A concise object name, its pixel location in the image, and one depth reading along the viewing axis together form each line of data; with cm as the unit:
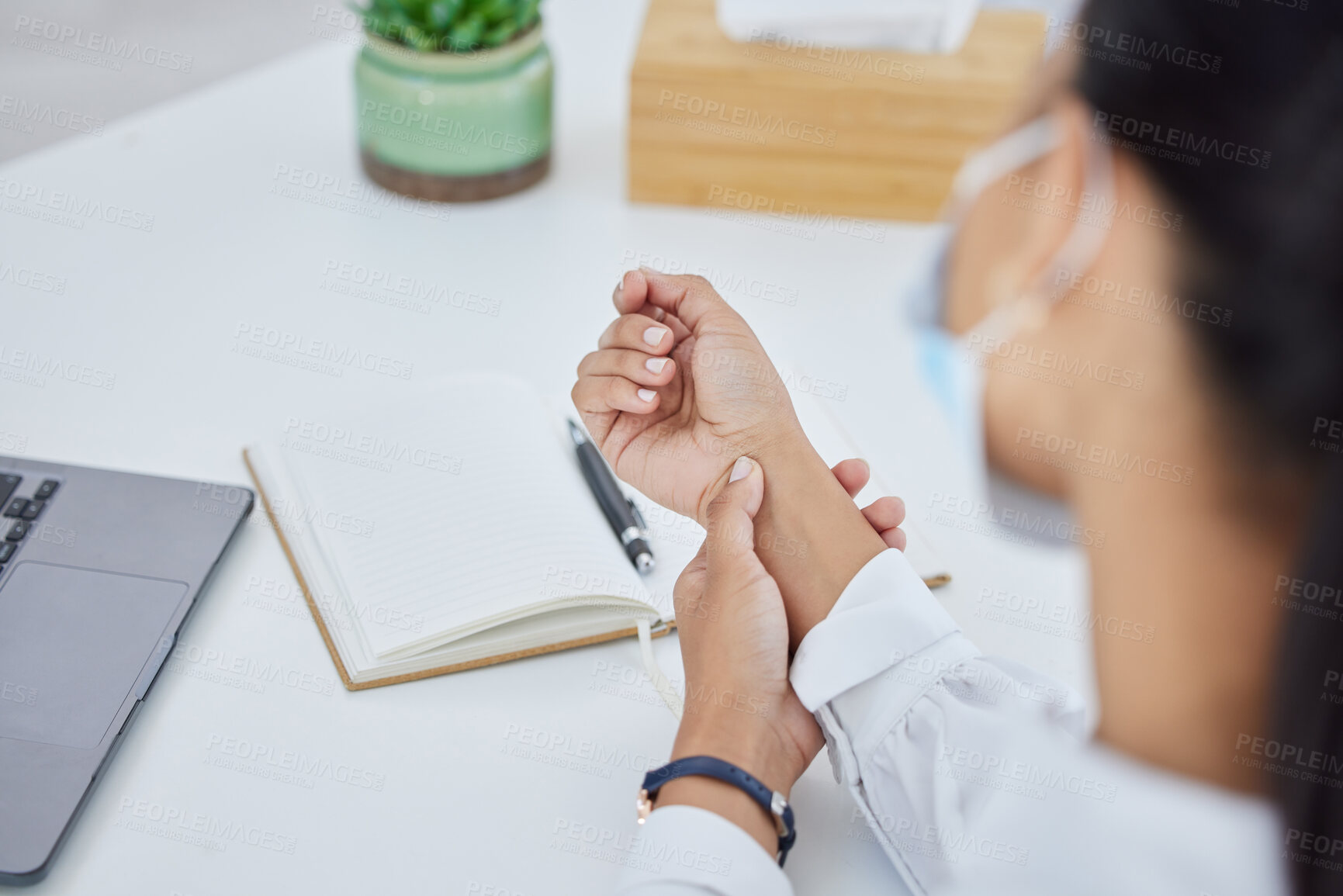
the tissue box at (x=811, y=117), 132
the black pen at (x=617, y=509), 89
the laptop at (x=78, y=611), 68
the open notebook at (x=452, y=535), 80
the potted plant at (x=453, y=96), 128
